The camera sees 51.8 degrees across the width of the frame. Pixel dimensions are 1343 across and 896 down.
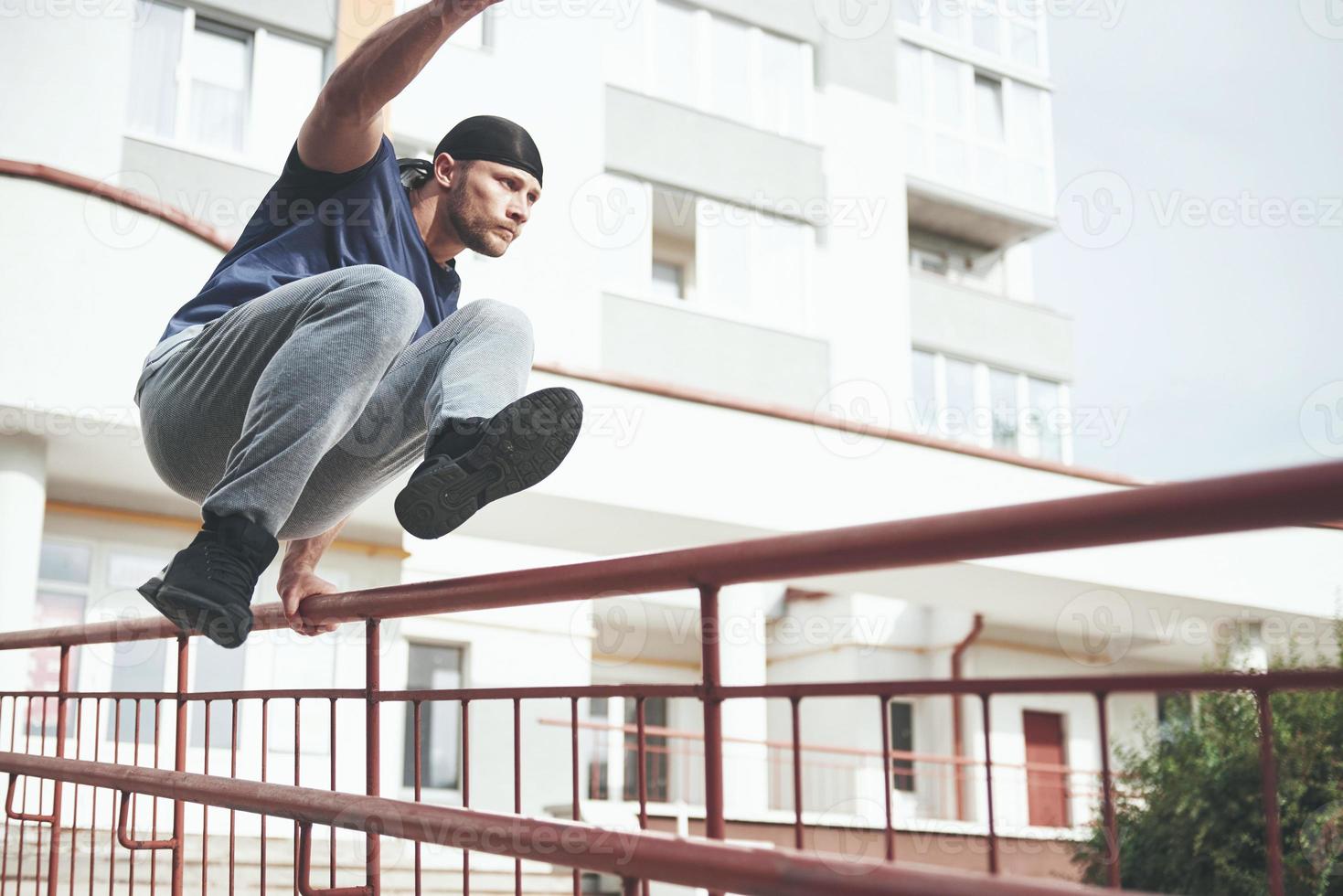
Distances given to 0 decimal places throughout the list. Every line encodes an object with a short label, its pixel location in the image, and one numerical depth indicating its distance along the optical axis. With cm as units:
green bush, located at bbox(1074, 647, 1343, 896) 912
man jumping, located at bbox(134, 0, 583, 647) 225
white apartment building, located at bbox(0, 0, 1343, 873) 1057
